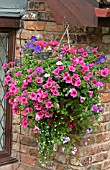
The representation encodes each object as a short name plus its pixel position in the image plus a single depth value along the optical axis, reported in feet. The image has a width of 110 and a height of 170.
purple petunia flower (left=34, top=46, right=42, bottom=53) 11.78
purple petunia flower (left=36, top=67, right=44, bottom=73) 11.30
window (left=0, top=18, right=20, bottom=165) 13.64
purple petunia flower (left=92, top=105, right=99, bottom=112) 11.45
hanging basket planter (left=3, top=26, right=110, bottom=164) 11.10
